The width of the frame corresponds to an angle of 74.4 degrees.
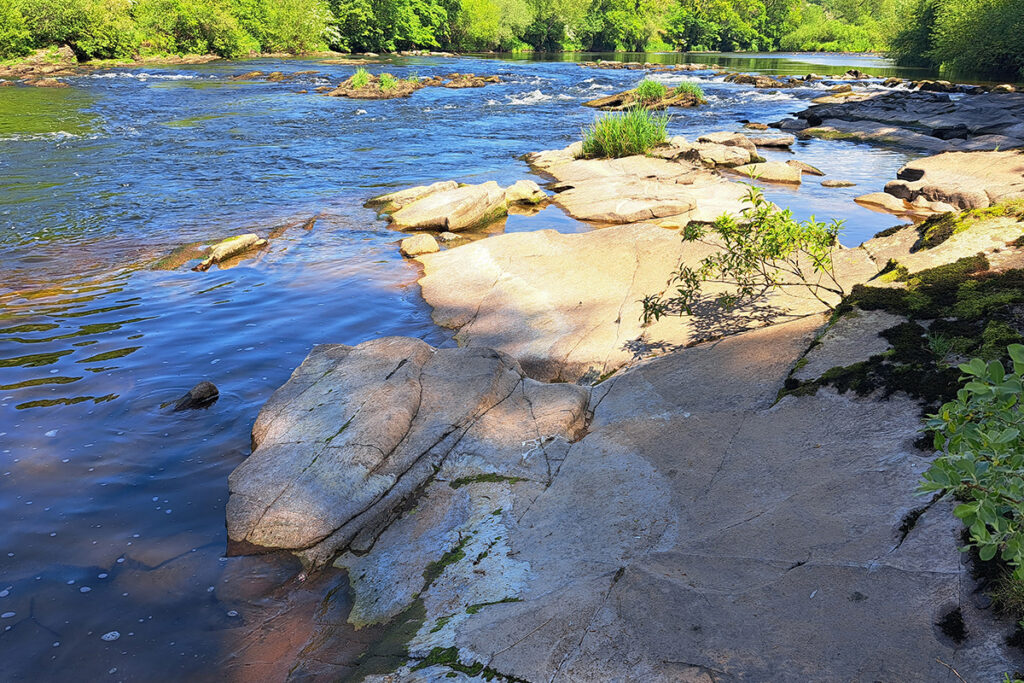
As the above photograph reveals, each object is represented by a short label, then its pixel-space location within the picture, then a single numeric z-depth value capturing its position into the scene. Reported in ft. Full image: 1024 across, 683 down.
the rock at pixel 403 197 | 40.97
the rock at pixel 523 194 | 41.73
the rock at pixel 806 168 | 48.98
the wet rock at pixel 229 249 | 30.51
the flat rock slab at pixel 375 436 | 13.30
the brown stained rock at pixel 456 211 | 36.42
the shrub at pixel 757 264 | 17.49
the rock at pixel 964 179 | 37.24
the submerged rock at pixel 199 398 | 18.70
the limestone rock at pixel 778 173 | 45.80
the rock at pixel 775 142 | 60.34
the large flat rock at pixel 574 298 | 19.06
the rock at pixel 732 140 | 57.16
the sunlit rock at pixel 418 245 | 32.22
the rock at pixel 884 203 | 39.09
